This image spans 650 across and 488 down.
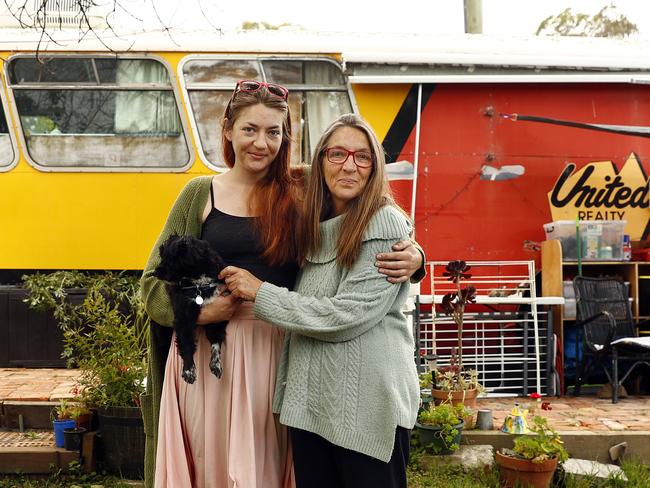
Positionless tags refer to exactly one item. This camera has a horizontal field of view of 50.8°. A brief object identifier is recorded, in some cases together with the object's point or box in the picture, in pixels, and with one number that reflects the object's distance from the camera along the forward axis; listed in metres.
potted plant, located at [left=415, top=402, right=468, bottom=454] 4.47
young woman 2.45
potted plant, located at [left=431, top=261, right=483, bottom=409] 5.10
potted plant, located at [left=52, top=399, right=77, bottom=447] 4.45
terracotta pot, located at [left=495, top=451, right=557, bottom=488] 4.12
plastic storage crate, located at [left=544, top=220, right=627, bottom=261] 6.46
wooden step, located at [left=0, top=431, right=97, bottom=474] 4.36
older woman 2.15
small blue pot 4.44
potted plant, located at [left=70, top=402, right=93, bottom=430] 4.47
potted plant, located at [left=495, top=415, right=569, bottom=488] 4.12
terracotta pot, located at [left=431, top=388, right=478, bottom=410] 5.07
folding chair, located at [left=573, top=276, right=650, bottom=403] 6.00
